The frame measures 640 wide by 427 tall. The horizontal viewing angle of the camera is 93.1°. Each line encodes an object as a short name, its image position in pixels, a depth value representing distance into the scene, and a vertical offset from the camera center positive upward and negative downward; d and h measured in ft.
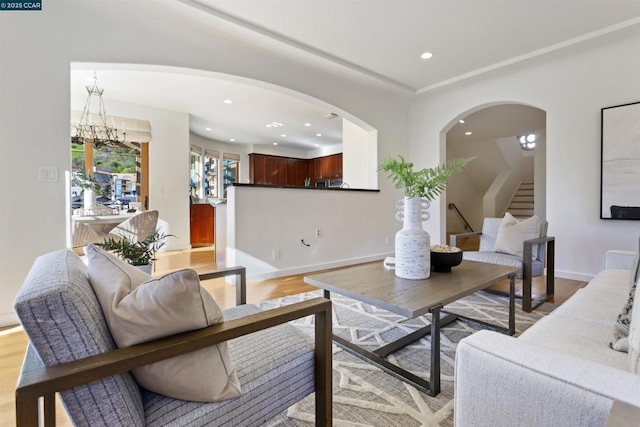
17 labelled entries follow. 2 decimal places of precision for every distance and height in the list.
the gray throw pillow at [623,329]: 3.22 -1.30
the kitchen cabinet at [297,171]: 29.54 +3.84
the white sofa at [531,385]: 1.92 -1.22
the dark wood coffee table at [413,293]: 4.79 -1.45
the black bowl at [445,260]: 6.68 -1.11
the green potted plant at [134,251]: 6.74 -0.97
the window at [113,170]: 16.39 +2.23
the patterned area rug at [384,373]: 4.32 -2.88
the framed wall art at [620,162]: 10.12 +1.64
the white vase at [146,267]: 6.91 -1.35
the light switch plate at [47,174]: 7.80 +0.91
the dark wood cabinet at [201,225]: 20.58 -1.07
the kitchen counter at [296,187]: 10.98 +0.91
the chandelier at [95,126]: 14.98 +4.28
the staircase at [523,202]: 26.05 +0.72
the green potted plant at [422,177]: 6.15 +0.68
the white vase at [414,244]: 6.08 -0.69
